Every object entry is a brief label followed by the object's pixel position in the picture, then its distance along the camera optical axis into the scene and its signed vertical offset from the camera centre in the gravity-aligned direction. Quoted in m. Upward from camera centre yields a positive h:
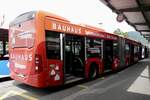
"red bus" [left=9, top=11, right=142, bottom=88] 3.93 -0.03
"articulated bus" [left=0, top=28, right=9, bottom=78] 5.59 -0.23
